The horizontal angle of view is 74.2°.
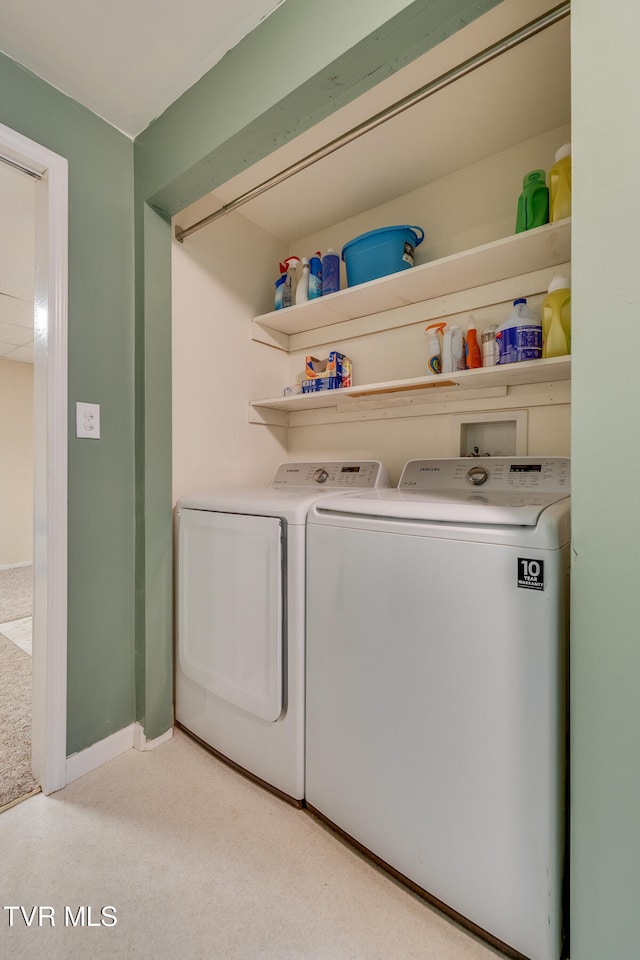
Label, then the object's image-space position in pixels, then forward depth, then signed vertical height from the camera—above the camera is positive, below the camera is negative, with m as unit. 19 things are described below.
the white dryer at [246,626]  1.36 -0.55
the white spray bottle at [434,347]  1.71 +0.51
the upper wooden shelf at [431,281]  1.42 +0.76
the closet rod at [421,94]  0.96 +1.03
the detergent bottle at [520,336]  1.42 +0.46
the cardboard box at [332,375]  1.99 +0.46
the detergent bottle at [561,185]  1.32 +0.91
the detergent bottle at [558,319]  1.37 +0.50
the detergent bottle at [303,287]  1.99 +0.87
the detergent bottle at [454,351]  1.64 +0.47
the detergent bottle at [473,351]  1.59 +0.45
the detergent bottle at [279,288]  2.11 +0.91
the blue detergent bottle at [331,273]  1.96 +0.92
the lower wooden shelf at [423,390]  1.45 +0.34
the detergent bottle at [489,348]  1.51 +0.44
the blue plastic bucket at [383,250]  1.71 +0.91
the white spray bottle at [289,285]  2.10 +0.93
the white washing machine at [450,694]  0.90 -0.55
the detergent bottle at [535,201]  1.40 +0.90
